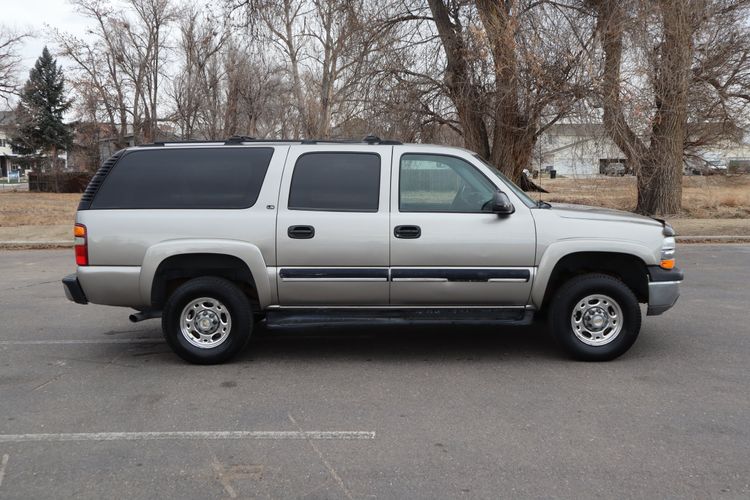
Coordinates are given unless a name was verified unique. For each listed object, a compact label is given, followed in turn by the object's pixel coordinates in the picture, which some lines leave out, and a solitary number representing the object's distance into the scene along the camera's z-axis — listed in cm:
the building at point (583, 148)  1522
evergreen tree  5506
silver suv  567
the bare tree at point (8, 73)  3838
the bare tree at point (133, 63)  4116
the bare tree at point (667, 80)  1411
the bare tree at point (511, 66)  1382
